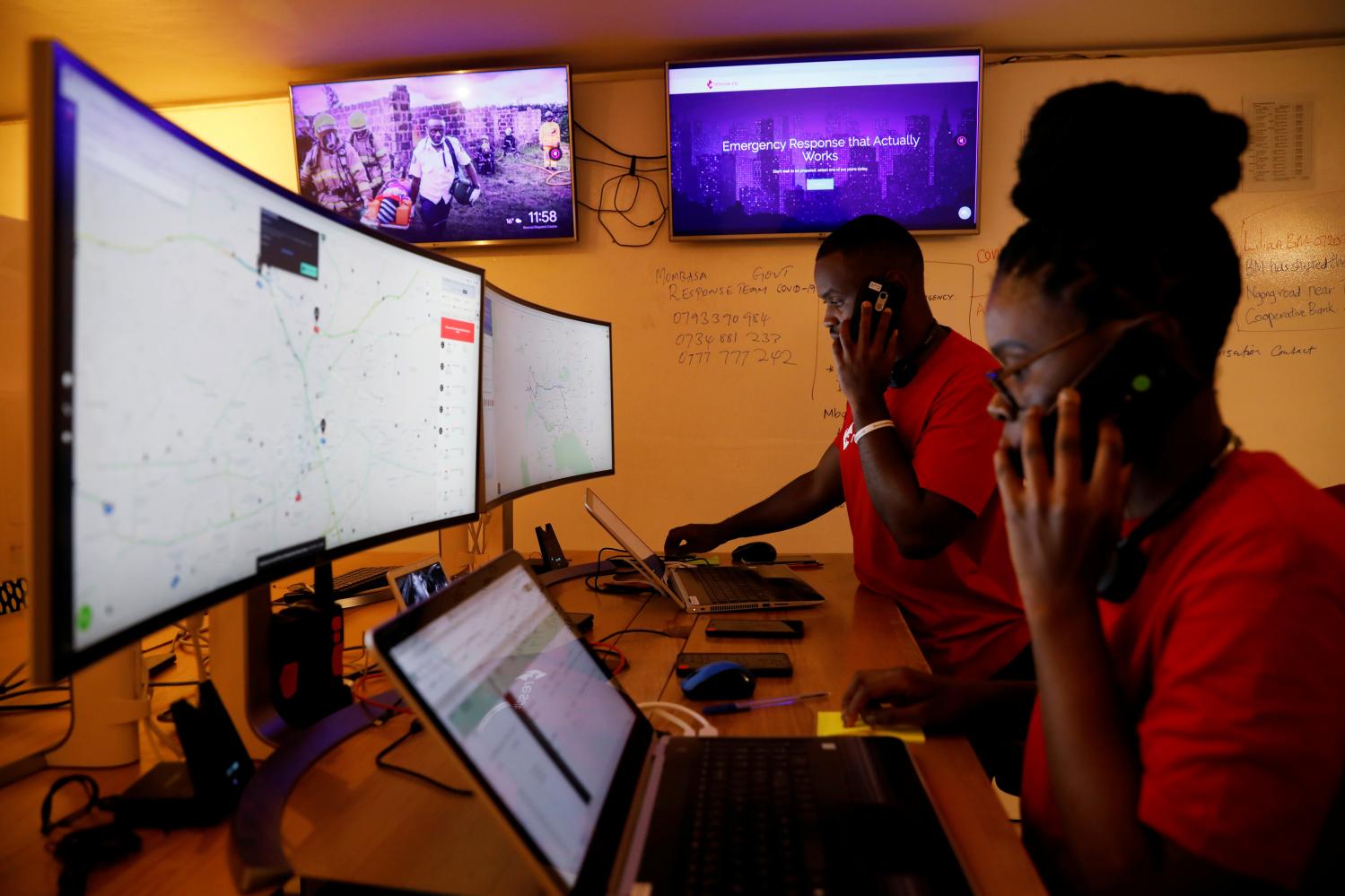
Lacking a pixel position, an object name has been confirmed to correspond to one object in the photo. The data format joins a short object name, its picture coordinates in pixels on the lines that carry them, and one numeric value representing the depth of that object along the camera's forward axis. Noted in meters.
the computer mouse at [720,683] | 0.94
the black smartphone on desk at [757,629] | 1.22
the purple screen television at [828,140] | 2.69
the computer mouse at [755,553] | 1.82
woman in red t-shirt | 0.52
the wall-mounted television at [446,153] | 2.82
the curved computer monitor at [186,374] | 0.46
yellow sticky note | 0.84
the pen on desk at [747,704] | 0.91
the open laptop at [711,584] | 1.38
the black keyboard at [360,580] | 1.43
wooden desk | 0.58
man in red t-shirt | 1.37
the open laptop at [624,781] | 0.53
